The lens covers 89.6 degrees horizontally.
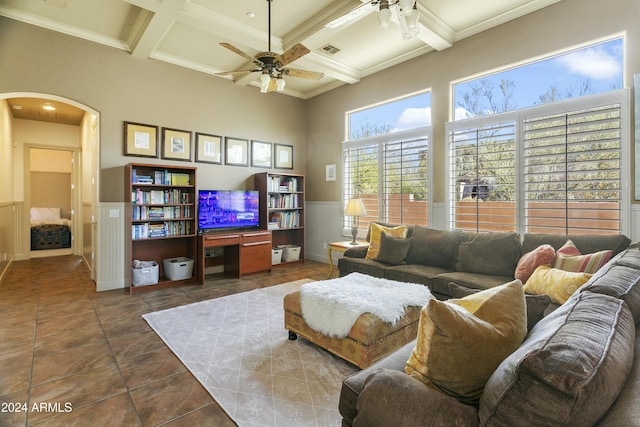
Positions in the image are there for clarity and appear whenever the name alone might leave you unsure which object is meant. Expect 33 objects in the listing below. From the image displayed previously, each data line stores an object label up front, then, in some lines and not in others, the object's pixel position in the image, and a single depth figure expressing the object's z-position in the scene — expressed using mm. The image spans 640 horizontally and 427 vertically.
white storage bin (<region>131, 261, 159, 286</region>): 4332
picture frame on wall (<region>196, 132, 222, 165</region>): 5180
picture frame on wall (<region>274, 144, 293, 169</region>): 6184
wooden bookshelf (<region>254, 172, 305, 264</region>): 5625
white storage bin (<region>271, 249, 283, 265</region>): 5798
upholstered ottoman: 2193
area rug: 1883
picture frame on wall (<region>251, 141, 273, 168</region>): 5836
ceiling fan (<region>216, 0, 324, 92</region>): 3156
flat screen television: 4969
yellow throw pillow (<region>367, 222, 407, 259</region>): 4145
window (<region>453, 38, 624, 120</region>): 3210
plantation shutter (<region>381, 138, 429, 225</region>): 4648
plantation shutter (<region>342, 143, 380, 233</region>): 5285
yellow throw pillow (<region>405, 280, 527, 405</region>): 993
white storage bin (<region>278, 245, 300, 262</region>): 6039
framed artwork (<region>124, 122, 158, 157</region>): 4516
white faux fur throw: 2299
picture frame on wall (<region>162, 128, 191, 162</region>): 4840
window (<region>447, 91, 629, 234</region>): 3135
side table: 4580
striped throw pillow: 2430
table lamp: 4895
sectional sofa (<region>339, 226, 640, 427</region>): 671
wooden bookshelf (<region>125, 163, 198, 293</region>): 4396
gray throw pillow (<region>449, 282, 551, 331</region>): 1413
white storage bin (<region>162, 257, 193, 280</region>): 4652
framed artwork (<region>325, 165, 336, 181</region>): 6010
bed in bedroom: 7306
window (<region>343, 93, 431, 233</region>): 4688
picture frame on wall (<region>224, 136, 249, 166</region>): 5500
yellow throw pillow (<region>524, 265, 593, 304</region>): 2129
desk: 4762
